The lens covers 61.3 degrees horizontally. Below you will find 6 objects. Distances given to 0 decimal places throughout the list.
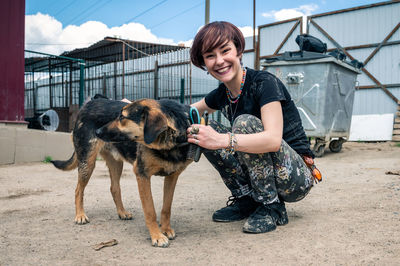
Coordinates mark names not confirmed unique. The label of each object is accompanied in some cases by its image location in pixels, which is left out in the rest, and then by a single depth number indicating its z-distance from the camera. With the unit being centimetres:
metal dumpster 687
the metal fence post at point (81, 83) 795
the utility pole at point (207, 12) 1132
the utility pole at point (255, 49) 1282
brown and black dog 216
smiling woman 218
